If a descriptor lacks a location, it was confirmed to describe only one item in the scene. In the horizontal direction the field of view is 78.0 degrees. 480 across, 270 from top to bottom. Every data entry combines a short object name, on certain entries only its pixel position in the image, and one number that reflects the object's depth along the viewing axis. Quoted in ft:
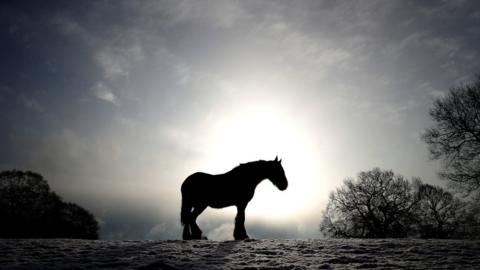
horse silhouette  34.12
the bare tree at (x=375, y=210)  102.51
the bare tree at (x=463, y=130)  60.54
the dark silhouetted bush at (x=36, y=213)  92.48
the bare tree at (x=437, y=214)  98.94
